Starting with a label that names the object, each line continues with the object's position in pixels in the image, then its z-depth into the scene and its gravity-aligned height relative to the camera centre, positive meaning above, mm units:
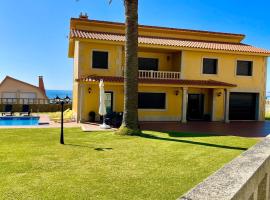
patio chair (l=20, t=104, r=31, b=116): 21948 -1034
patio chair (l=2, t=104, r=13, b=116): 21839 -1077
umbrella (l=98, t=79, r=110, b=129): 13812 -368
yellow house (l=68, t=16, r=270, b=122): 17194 +2613
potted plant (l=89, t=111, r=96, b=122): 16983 -1212
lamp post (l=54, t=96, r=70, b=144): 9453 -54
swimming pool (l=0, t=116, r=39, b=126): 17800 -1882
